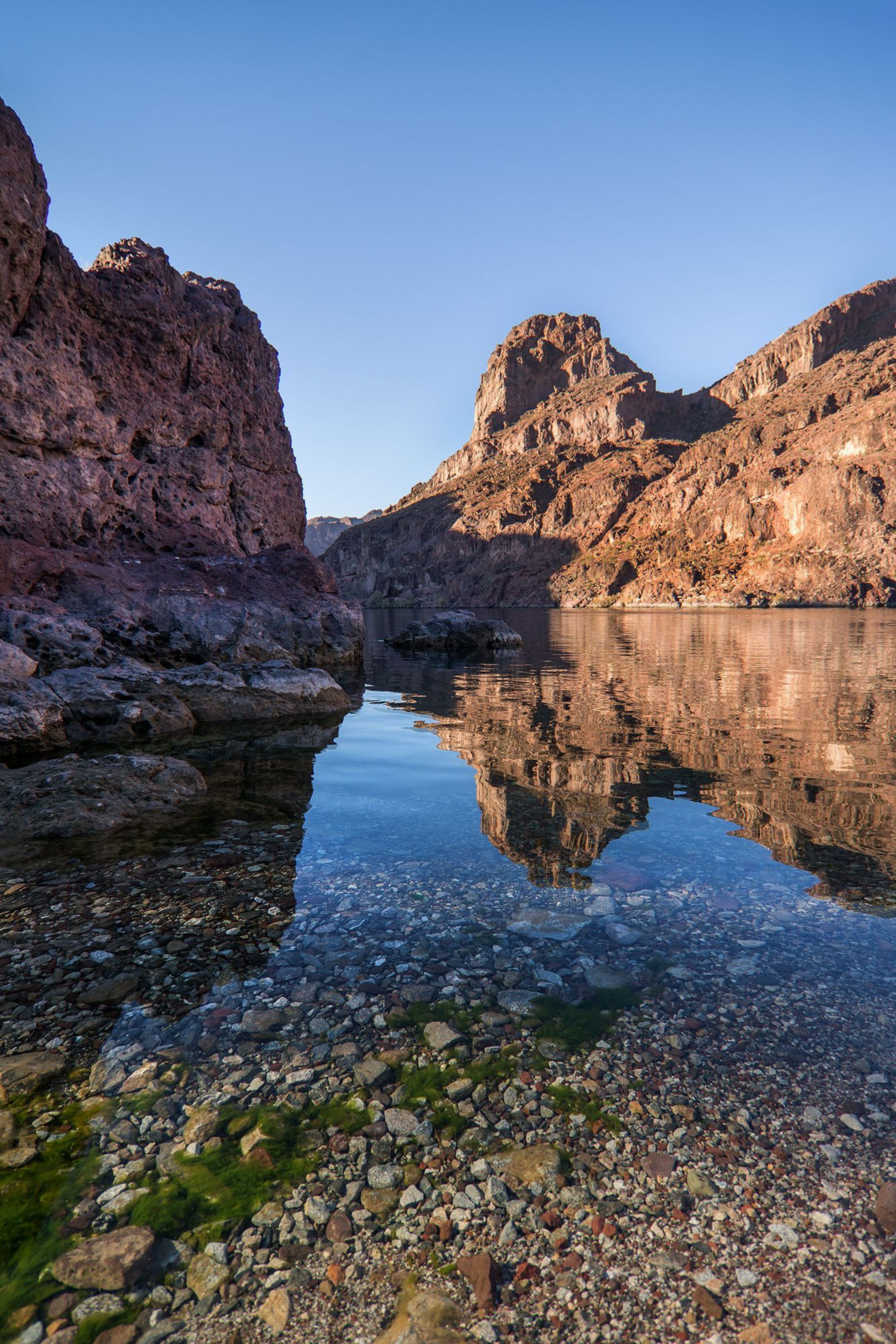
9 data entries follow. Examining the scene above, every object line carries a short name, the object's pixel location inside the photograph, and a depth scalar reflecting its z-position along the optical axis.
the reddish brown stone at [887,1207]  2.88
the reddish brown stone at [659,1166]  3.18
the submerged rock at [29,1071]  3.75
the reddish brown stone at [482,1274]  2.61
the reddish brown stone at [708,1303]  2.51
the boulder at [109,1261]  2.65
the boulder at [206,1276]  2.64
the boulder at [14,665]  12.00
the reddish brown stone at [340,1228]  2.88
